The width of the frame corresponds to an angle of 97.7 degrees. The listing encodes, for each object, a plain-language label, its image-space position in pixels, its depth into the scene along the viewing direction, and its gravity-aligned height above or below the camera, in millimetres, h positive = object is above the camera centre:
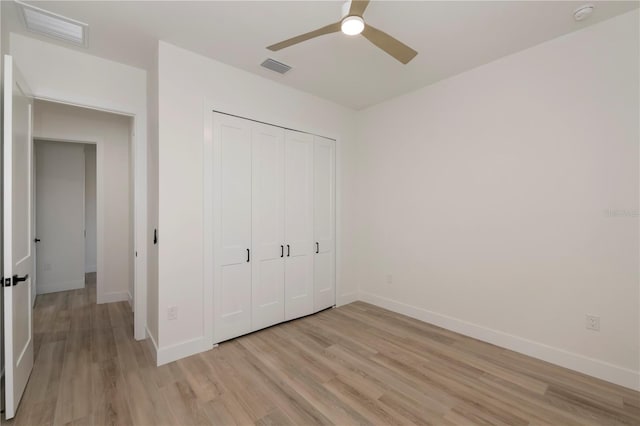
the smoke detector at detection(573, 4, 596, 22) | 2066 +1507
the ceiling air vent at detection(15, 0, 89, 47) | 2119 +1498
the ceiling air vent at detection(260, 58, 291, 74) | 2832 +1508
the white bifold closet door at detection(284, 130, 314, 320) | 3461 -179
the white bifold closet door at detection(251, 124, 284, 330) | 3152 -181
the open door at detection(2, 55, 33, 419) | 1757 -179
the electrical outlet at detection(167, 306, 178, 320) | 2539 -942
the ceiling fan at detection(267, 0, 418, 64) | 1676 +1162
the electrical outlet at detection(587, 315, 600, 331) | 2312 -931
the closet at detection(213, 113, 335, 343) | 2908 -177
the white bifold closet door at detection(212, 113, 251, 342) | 2854 -178
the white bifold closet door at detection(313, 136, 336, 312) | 3770 -166
